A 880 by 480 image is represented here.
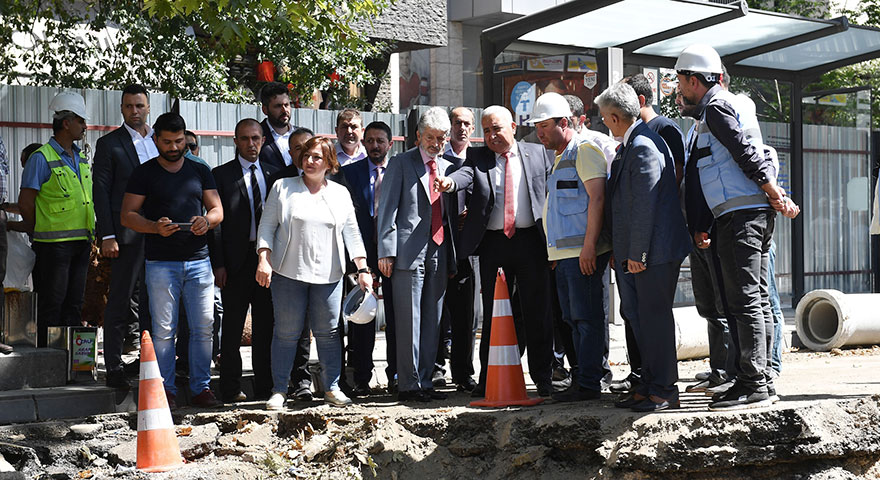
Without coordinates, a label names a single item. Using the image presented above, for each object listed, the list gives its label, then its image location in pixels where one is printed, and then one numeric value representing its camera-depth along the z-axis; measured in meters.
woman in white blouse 7.35
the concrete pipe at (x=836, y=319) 10.45
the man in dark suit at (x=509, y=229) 7.44
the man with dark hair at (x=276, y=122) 8.19
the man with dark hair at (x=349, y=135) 8.26
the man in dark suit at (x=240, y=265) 7.73
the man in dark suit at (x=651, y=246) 6.27
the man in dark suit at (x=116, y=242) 7.66
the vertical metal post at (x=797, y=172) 13.27
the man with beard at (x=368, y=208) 7.96
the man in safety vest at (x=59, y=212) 8.17
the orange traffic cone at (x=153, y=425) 6.11
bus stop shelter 10.95
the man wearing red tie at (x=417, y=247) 7.47
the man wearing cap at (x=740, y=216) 6.12
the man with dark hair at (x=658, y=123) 6.92
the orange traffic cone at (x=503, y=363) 6.99
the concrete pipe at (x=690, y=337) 9.64
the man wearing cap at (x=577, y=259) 6.96
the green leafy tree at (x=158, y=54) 14.37
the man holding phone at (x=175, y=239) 7.37
